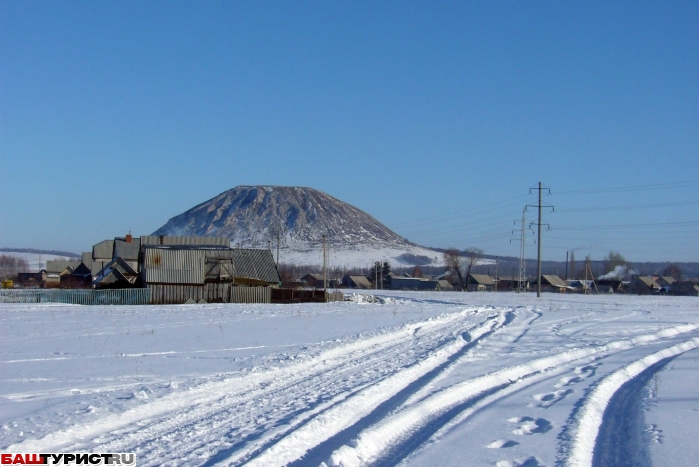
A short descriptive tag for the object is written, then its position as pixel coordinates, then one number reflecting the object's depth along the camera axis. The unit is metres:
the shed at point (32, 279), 108.21
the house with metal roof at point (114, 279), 57.28
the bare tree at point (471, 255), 134.14
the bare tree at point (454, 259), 127.88
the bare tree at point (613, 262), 173.25
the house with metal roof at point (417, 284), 128.12
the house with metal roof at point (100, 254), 85.81
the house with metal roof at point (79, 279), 88.44
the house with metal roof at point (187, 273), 51.25
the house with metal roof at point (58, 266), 123.19
